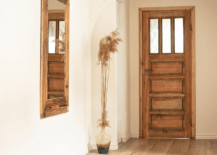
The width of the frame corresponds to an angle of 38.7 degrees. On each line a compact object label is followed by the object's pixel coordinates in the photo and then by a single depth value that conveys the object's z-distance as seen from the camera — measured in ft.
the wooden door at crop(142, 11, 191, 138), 19.21
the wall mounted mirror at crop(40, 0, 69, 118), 10.14
